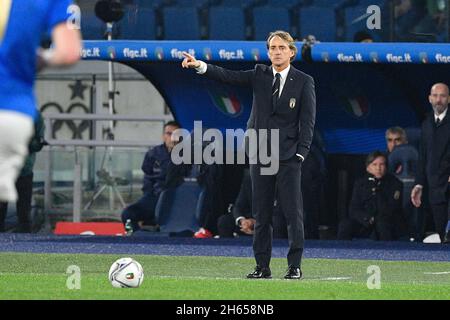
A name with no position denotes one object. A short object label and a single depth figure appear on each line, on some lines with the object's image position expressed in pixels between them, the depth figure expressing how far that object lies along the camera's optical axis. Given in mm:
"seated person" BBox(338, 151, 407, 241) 16281
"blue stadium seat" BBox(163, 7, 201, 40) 17812
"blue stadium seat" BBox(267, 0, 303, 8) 18094
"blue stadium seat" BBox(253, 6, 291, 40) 17703
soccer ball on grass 10203
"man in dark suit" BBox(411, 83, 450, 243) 15844
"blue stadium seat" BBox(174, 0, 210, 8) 18172
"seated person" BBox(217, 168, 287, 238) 16500
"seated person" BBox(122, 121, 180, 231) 17406
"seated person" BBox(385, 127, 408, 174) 16750
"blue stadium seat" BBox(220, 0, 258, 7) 18125
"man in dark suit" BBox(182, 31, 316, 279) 11055
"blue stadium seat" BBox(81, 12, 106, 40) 17312
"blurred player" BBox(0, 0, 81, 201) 5758
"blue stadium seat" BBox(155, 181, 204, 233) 17250
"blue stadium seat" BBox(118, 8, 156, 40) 17672
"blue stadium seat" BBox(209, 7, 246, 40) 17547
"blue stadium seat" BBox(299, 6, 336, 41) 17391
